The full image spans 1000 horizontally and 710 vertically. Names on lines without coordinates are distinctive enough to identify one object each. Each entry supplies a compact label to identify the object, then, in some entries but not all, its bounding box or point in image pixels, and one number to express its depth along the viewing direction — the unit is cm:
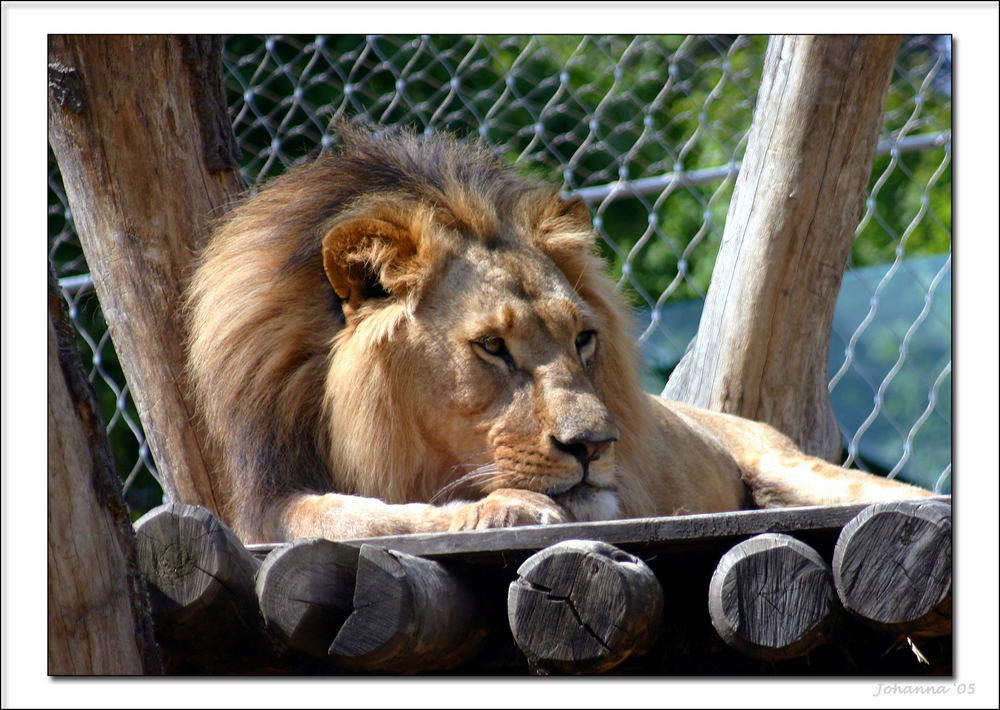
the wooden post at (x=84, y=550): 991
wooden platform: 988
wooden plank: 995
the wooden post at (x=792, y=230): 1110
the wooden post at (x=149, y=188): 1070
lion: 1037
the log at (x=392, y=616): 993
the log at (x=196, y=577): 999
